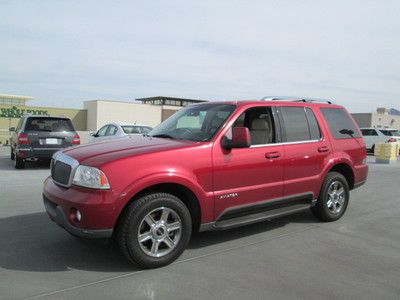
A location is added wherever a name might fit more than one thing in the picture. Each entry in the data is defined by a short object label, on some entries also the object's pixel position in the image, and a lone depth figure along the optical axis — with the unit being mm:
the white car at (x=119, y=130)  14359
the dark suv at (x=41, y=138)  12172
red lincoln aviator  4250
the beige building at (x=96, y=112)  39562
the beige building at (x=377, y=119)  56031
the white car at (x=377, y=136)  23467
